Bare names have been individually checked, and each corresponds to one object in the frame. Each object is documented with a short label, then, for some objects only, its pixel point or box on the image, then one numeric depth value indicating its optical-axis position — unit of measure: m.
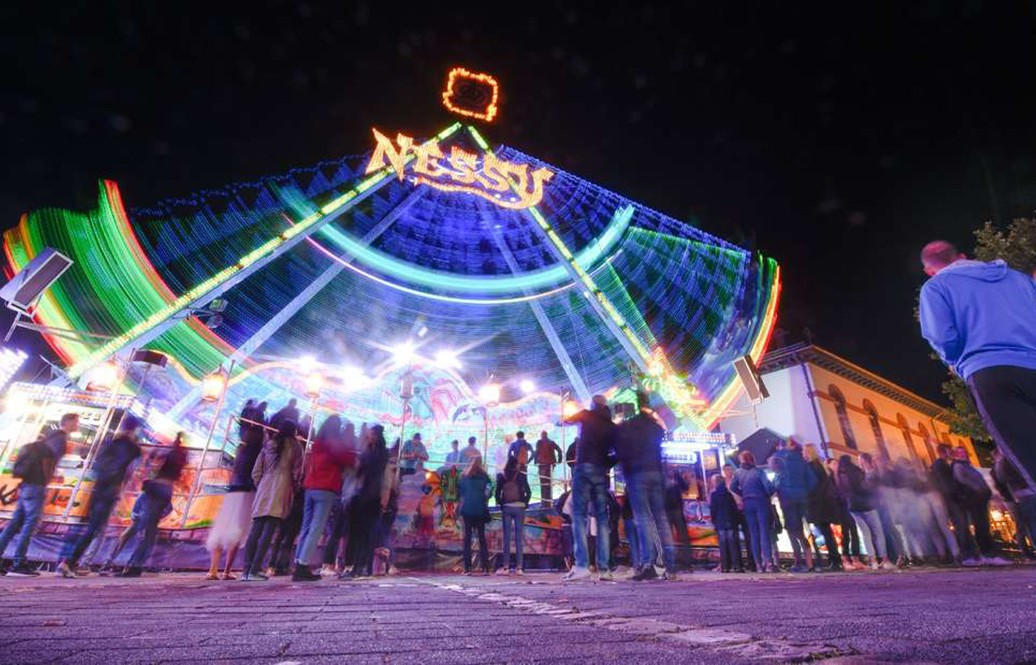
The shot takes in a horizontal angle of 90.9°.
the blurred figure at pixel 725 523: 8.60
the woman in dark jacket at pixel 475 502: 7.62
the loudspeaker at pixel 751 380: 15.80
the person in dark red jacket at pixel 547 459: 9.84
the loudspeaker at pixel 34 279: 8.86
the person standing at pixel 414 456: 9.51
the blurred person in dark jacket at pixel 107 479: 6.10
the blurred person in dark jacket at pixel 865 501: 8.46
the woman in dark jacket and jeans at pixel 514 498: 7.61
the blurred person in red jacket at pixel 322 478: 5.21
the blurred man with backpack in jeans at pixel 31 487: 5.91
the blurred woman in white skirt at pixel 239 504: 5.82
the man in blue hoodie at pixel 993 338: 2.47
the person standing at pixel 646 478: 5.72
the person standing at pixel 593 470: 6.00
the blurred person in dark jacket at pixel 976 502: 8.12
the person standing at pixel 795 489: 8.09
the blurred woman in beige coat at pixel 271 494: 5.45
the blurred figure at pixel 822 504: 8.33
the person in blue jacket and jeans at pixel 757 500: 8.03
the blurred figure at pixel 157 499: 6.17
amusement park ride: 11.70
